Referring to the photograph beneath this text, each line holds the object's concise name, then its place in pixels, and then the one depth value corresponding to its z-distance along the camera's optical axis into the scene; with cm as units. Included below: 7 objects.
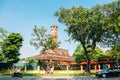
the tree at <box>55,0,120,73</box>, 1732
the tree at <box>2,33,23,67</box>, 2250
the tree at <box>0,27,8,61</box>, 2350
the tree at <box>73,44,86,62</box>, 3143
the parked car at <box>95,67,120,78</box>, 1406
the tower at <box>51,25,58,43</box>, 3901
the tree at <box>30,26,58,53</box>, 2098
